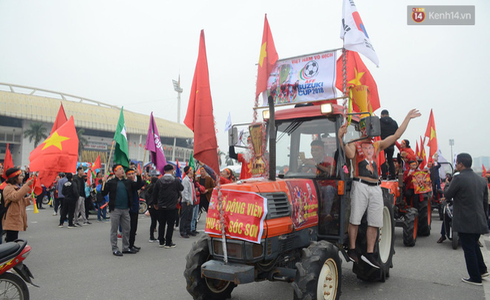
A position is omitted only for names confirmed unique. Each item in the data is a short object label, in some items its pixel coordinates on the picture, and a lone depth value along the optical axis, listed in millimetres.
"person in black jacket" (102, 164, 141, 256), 7832
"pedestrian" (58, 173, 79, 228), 11438
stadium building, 62594
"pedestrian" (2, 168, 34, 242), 6102
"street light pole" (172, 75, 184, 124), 100531
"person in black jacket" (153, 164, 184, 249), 8641
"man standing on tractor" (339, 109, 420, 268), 5004
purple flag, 10164
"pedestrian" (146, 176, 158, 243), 8844
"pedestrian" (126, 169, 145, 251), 8266
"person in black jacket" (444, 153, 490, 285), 5422
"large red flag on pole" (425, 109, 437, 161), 14930
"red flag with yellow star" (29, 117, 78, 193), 6266
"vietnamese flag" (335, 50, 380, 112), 9078
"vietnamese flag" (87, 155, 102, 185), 15670
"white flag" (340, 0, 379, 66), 6117
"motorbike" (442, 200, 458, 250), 8188
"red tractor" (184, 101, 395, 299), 3799
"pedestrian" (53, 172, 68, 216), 13111
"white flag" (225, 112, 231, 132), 14781
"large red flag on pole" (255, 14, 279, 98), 5844
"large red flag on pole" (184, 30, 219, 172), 4051
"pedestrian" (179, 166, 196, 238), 10273
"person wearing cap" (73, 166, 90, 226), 12484
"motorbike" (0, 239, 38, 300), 4012
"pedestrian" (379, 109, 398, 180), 8289
